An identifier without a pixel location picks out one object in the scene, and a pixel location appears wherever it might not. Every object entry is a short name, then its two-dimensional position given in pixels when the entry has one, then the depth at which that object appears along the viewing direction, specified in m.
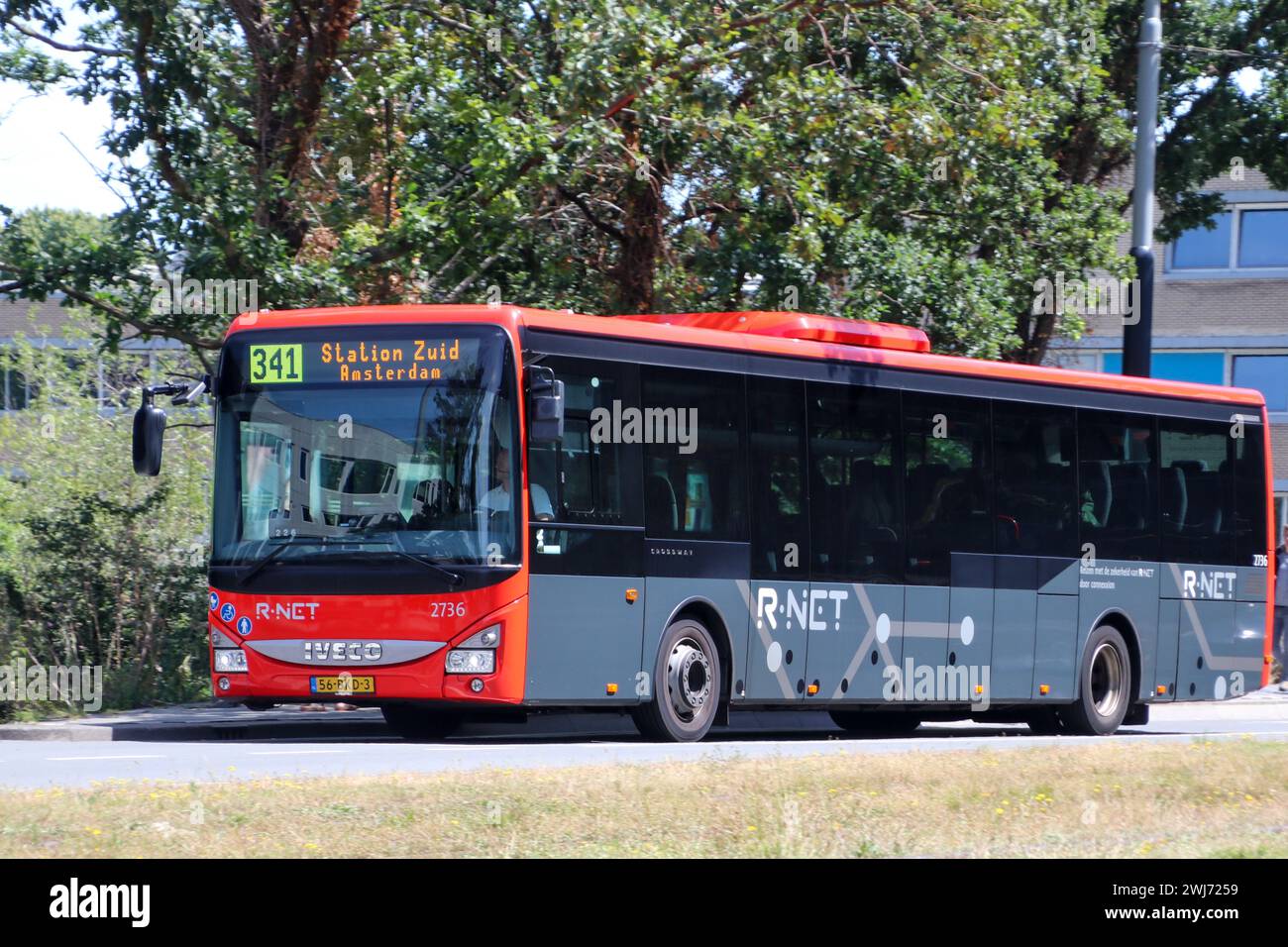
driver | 13.58
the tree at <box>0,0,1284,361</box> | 18.28
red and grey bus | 13.70
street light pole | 20.50
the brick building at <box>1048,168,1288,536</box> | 44.56
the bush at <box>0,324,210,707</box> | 19.05
